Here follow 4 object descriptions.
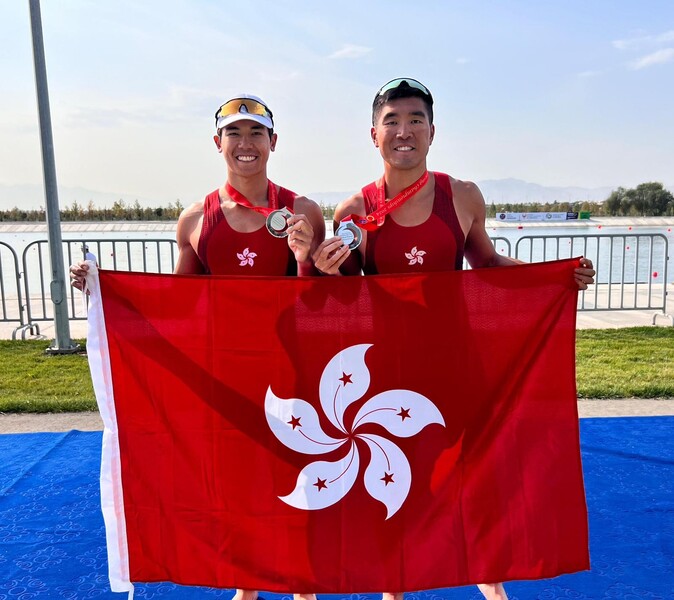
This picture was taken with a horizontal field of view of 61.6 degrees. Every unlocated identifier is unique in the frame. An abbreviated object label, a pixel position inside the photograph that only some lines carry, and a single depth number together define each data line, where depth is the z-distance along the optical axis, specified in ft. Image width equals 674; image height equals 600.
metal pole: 22.21
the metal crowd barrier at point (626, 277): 30.07
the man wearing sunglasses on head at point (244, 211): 8.11
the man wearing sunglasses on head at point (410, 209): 7.77
